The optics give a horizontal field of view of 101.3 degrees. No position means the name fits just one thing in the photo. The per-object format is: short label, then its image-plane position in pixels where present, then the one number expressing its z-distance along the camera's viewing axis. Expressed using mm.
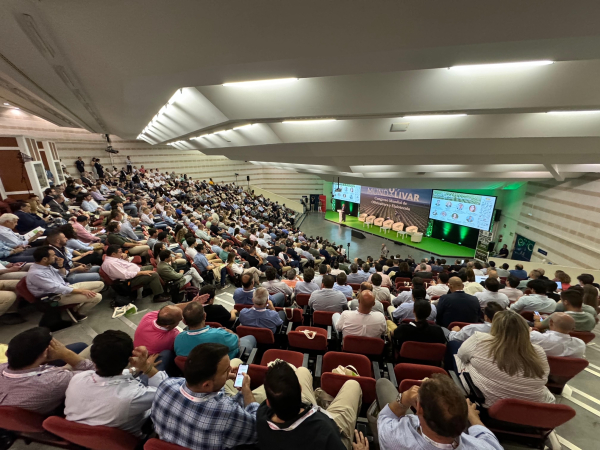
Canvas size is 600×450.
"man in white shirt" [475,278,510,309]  3919
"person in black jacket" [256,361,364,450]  1282
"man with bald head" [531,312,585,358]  2537
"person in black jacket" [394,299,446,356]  2809
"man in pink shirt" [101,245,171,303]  3969
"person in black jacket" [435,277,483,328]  3406
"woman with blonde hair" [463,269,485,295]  4594
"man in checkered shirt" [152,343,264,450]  1445
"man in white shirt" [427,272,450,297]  4625
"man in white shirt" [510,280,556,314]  3880
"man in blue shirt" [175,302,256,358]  2338
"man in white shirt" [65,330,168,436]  1558
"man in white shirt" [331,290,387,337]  2979
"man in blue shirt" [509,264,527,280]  7123
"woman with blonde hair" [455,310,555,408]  1956
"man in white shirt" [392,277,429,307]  4332
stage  15339
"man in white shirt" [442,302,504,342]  2724
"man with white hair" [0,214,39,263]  4160
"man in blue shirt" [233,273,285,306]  3879
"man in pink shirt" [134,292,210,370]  2414
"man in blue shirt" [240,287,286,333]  3186
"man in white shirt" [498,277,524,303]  4797
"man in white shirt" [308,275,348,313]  3838
